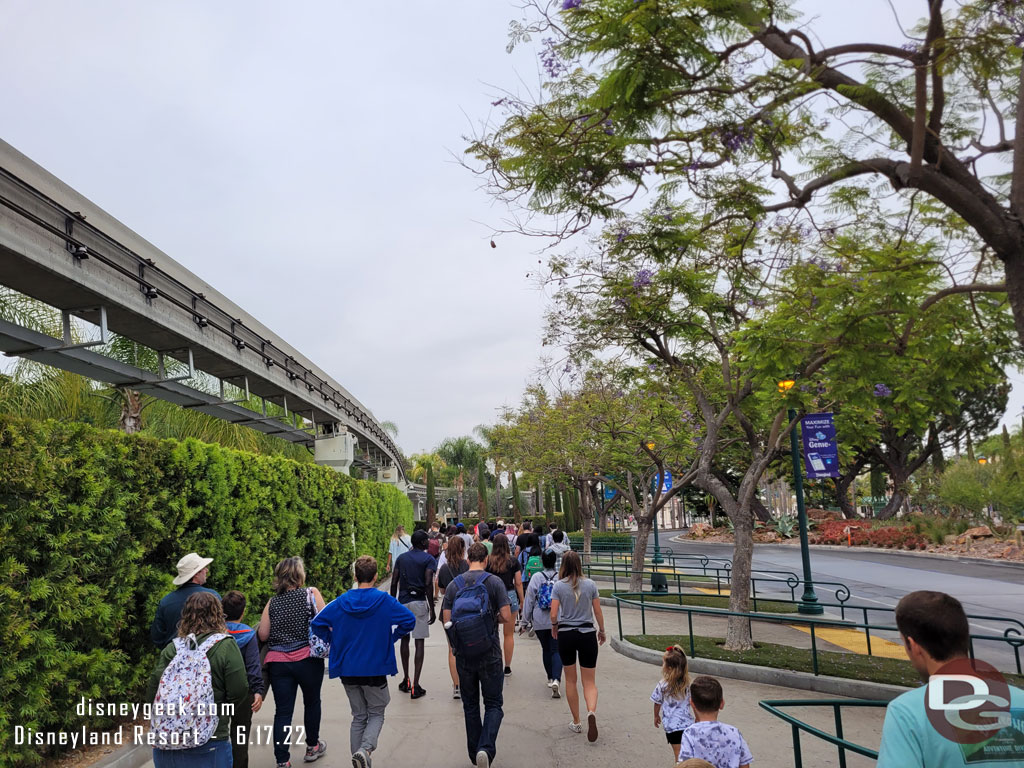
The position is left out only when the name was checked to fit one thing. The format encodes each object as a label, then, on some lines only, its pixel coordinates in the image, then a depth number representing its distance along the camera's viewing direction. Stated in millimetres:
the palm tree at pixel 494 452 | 48875
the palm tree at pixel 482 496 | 62647
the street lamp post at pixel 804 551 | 13867
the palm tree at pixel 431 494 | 55419
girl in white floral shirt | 4984
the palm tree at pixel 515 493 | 58141
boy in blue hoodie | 5184
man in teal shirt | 2148
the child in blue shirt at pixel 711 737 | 3879
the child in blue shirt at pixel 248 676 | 4750
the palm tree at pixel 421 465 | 81812
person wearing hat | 4844
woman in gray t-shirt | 6512
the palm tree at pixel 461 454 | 79500
